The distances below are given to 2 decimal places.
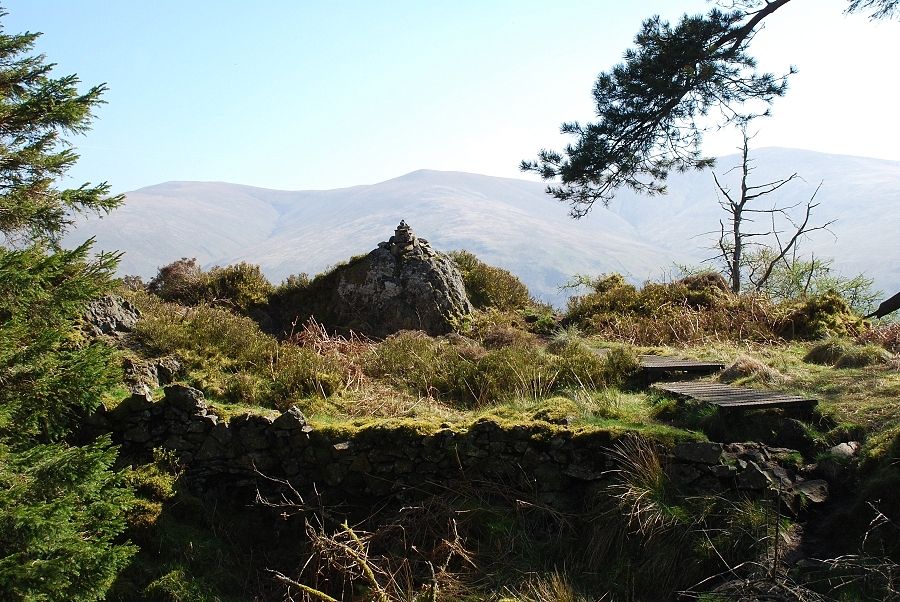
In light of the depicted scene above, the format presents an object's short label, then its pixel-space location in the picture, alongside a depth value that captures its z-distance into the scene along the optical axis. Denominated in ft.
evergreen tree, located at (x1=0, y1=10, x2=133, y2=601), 17.11
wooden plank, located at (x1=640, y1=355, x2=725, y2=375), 31.09
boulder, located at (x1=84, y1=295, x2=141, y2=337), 30.60
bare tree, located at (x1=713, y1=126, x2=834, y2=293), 67.51
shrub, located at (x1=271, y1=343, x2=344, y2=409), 29.60
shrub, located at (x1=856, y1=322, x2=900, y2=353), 36.01
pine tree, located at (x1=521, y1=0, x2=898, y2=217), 32.55
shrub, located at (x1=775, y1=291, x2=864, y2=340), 40.86
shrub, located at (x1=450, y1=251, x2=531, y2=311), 51.90
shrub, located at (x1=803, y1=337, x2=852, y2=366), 32.78
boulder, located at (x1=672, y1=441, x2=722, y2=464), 21.35
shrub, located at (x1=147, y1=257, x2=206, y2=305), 46.65
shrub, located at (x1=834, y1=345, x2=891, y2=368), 30.91
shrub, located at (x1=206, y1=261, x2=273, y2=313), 46.91
